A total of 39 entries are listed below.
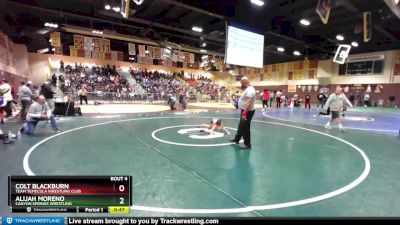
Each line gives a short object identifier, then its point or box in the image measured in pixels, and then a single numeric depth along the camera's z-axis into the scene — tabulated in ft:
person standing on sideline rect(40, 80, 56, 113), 33.24
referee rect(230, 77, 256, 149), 19.90
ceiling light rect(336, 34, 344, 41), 77.85
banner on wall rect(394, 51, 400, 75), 88.02
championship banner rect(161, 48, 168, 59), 93.12
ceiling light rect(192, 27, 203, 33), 70.68
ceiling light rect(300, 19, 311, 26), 59.68
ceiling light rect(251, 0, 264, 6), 39.96
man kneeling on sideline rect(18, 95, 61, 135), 25.09
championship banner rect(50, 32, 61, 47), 70.28
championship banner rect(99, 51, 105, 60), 86.99
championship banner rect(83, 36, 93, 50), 76.38
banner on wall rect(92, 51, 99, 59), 85.27
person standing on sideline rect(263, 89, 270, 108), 72.90
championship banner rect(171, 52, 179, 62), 94.46
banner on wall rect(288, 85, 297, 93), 125.47
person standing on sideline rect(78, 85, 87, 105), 70.74
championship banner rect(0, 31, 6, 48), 64.36
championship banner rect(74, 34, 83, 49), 75.31
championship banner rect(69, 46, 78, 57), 82.94
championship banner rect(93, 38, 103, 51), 82.50
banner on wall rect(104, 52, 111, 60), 94.69
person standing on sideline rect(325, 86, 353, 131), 32.09
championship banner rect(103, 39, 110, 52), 85.81
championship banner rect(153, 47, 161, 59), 91.56
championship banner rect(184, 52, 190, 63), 101.13
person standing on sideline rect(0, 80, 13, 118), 31.60
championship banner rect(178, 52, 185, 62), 98.17
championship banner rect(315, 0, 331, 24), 36.42
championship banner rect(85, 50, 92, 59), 83.75
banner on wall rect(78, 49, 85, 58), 86.89
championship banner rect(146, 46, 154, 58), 90.32
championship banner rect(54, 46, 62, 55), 96.78
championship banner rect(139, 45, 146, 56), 90.59
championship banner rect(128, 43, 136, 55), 90.48
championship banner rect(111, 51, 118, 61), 102.94
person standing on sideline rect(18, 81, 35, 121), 35.94
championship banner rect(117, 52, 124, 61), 113.63
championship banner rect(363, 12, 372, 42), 47.39
